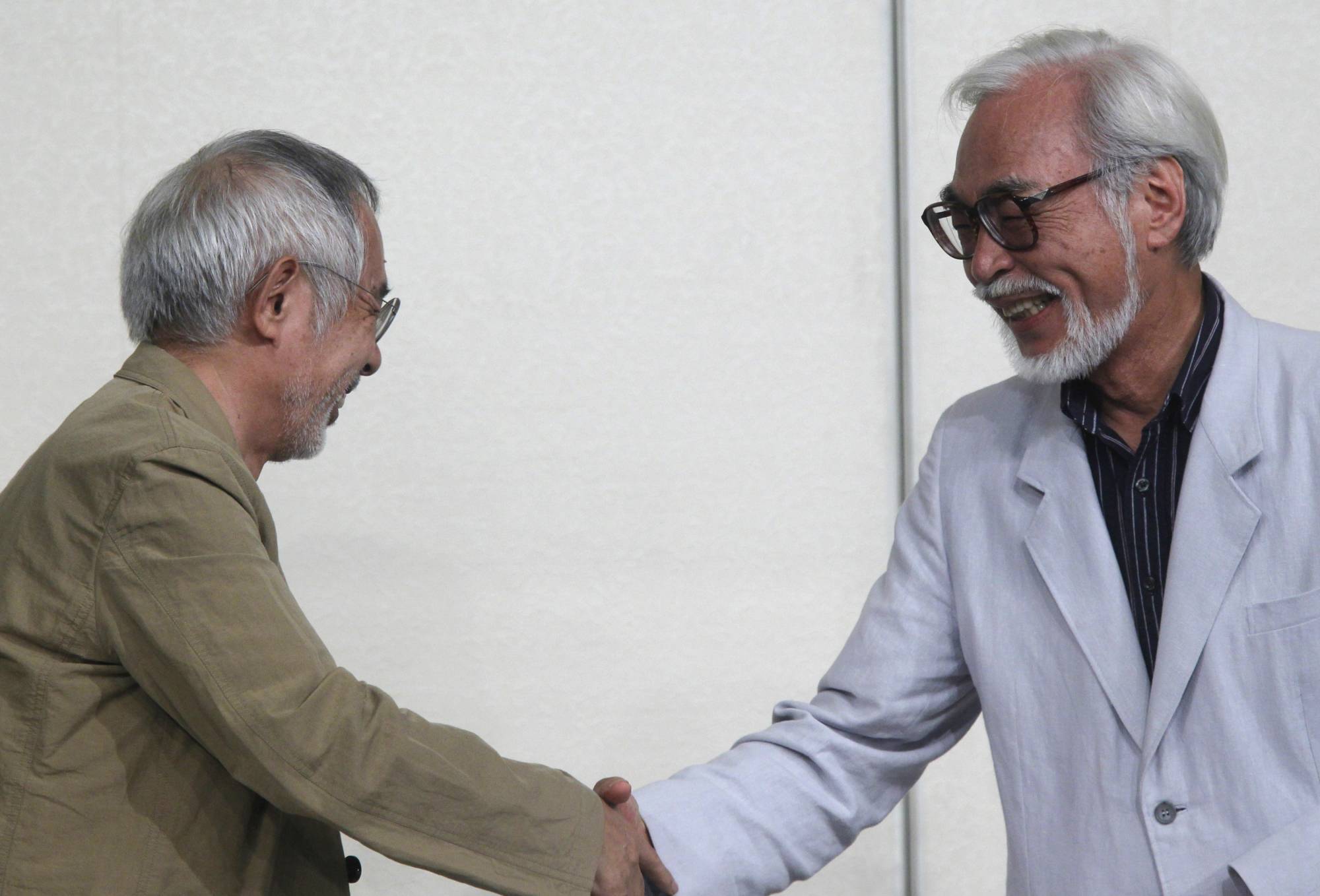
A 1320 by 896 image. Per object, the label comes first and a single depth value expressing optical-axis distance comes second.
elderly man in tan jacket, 2.19
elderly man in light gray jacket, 2.29
